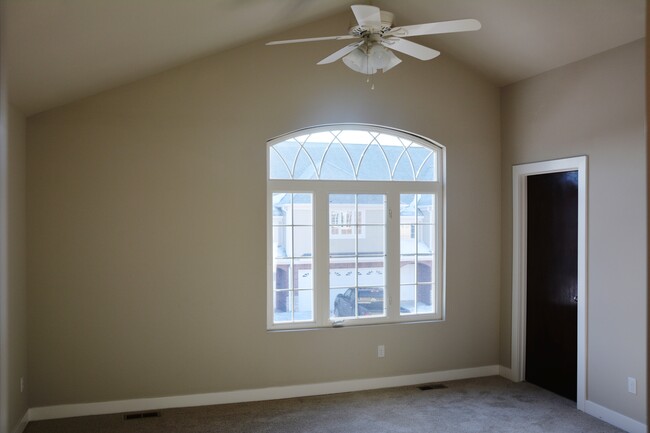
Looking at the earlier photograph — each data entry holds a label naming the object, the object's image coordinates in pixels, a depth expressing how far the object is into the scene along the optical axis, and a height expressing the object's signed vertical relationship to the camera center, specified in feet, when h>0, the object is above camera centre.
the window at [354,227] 16.46 -0.37
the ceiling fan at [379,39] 9.71 +3.39
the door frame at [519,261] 17.28 -1.45
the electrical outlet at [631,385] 13.35 -4.12
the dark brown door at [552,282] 15.51 -1.96
